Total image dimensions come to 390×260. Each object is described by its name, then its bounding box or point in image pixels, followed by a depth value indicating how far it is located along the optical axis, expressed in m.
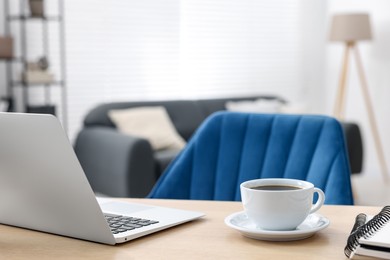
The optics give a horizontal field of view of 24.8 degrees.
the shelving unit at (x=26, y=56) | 4.99
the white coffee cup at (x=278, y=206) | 1.55
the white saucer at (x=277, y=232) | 1.55
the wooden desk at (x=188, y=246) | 1.47
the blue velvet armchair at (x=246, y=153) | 2.58
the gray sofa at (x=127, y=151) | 4.56
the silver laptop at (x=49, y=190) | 1.50
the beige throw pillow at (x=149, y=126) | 5.05
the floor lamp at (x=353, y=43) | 6.02
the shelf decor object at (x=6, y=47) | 4.77
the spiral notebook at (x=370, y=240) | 1.38
